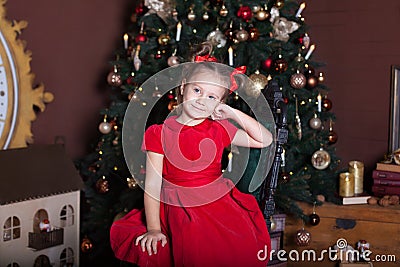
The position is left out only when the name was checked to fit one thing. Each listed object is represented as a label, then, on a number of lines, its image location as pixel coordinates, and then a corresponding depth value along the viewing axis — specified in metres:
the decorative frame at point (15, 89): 3.16
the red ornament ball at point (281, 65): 2.87
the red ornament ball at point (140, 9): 3.22
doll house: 2.80
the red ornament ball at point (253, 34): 2.89
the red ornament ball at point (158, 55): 3.04
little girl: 2.09
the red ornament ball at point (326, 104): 3.12
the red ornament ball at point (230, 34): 2.90
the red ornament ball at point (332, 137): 3.15
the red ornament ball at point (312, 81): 3.00
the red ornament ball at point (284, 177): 2.87
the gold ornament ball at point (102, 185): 3.17
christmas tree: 2.94
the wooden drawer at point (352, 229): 3.01
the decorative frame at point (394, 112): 3.42
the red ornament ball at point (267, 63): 2.90
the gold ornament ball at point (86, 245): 3.28
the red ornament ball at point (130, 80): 3.04
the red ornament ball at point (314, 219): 3.03
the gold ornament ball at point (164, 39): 2.99
